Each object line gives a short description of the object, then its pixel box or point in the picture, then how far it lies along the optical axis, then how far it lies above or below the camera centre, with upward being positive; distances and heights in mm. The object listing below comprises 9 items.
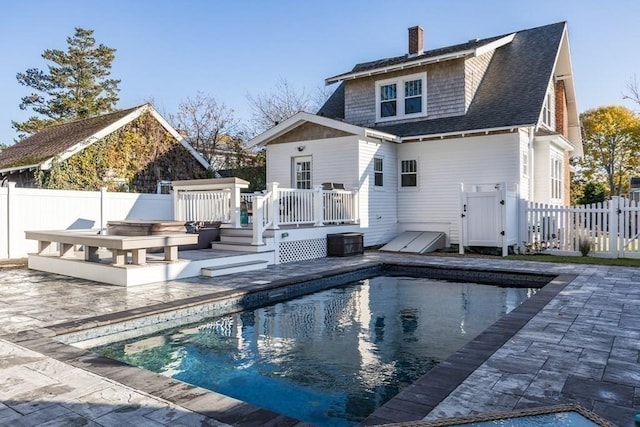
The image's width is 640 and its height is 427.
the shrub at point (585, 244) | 11922 -870
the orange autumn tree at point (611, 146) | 30219 +4336
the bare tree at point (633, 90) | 20859 +5447
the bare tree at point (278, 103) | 28047 +6726
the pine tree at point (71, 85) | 32250 +9134
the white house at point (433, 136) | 13711 +2315
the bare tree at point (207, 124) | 23953 +4634
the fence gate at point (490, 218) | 12461 -196
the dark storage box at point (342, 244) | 12406 -868
